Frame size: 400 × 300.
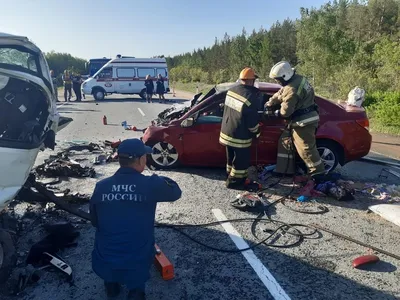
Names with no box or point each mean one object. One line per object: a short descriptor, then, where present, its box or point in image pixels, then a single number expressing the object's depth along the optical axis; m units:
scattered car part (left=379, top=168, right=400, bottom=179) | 6.65
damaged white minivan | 3.18
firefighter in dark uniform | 5.36
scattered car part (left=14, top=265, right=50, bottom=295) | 3.18
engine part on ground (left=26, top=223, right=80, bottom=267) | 3.59
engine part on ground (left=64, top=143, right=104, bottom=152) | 8.39
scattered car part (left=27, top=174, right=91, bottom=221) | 4.29
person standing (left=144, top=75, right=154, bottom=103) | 21.81
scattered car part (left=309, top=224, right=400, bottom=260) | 3.81
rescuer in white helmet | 5.52
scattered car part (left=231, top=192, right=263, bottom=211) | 4.94
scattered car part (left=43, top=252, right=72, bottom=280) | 3.34
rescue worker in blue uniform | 2.63
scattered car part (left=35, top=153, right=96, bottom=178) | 6.29
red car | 6.12
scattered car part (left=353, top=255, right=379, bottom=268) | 3.56
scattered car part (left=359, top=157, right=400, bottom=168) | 7.53
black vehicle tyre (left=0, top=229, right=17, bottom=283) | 3.18
